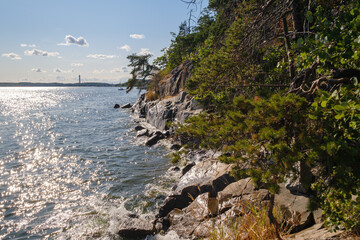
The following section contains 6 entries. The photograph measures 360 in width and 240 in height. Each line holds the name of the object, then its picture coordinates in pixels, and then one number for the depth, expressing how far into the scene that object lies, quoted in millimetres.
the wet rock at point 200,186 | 7077
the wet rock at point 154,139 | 15711
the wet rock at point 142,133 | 18188
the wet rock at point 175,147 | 14000
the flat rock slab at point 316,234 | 3385
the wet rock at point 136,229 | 6293
